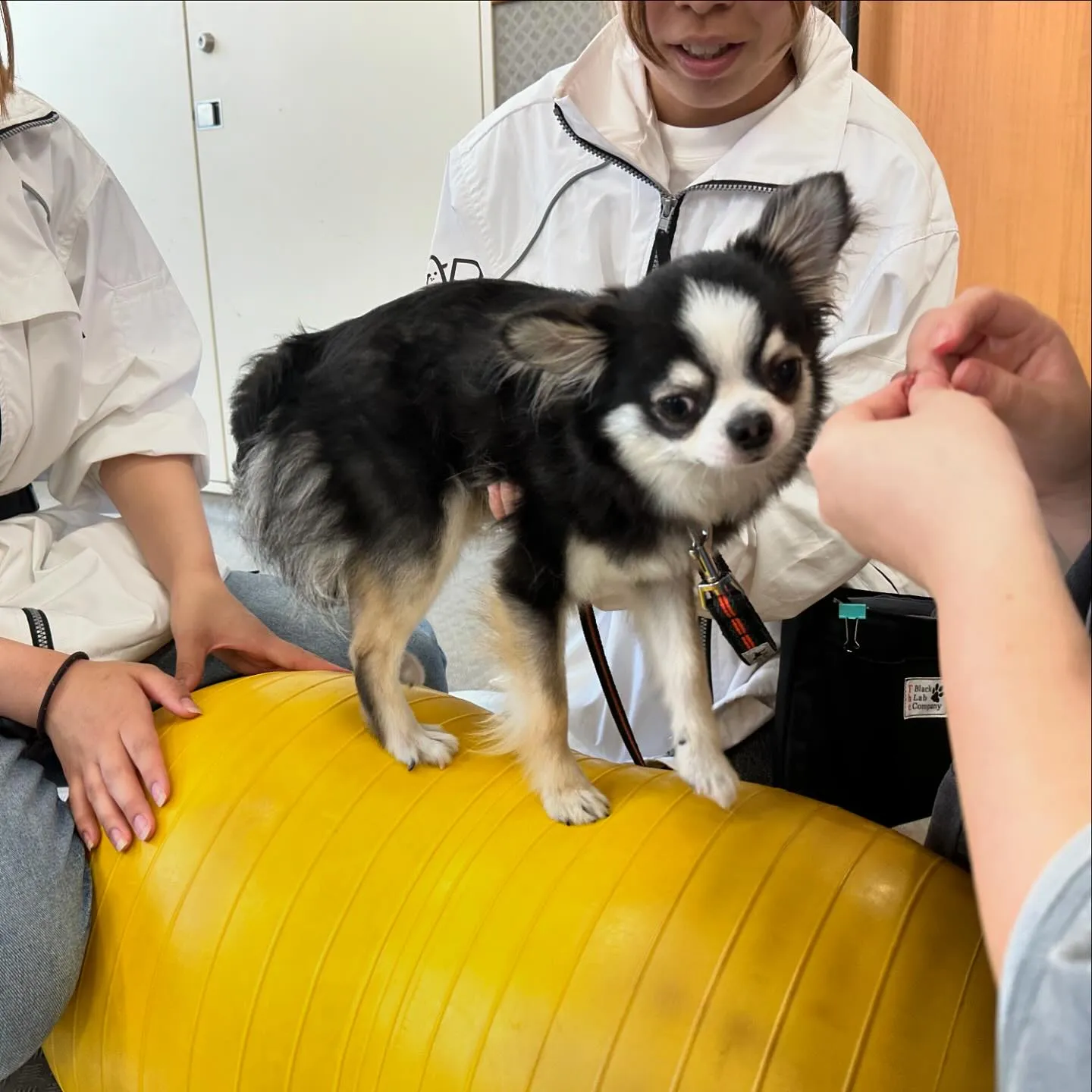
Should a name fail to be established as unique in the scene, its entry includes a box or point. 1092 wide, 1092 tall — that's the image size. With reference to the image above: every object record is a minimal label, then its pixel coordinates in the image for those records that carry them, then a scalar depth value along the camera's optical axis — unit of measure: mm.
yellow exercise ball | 735
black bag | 1278
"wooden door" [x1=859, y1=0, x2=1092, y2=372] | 2299
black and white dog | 823
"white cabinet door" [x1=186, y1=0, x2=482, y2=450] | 2902
